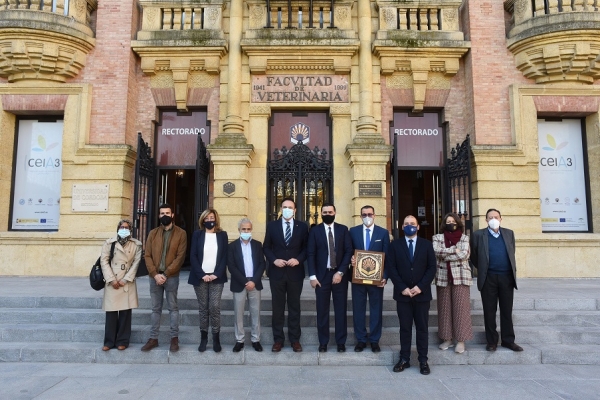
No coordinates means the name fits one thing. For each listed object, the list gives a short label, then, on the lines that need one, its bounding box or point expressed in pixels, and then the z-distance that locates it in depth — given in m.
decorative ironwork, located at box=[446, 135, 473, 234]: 9.23
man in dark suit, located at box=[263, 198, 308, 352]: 5.58
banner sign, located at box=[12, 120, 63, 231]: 10.38
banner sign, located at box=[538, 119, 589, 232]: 10.28
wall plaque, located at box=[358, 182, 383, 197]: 9.59
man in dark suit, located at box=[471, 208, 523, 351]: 5.60
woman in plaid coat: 5.46
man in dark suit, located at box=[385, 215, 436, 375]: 5.12
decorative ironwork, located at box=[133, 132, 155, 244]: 9.53
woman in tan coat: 5.51
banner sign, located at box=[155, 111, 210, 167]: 10.73
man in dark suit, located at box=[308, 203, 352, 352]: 5.57
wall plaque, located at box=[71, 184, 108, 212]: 9.77
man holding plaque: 5.52
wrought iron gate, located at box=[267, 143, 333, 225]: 9.98
